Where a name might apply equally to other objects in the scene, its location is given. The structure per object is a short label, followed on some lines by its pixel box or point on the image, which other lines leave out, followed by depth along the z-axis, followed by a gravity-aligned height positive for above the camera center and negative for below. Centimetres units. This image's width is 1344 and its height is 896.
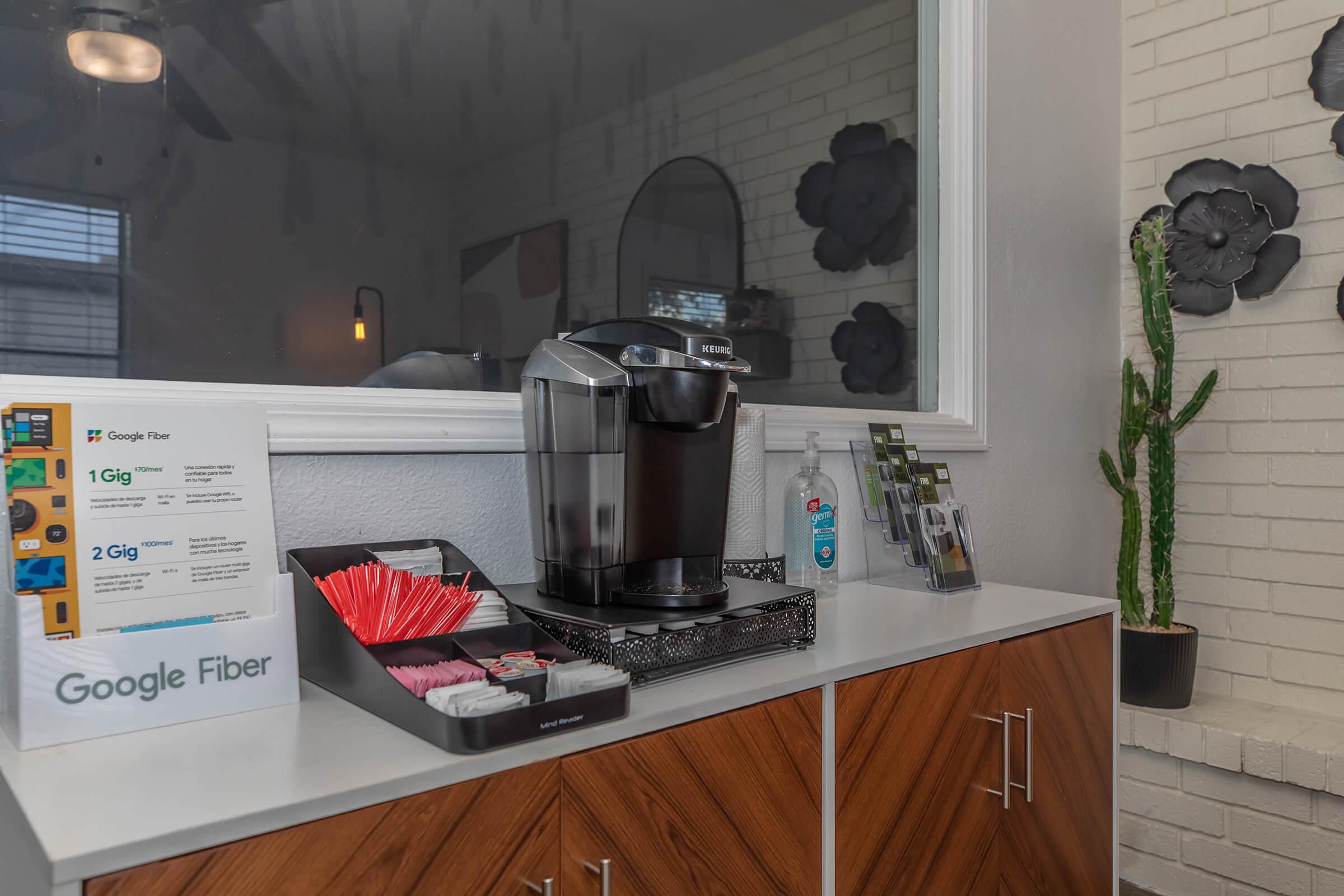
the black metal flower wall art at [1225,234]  246 +55
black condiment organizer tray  80 -25
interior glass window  108 +39
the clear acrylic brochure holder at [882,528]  184 -21
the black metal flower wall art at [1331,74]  232 +93
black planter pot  242 -66
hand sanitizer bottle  164 -18
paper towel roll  147 -10
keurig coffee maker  112 -3
